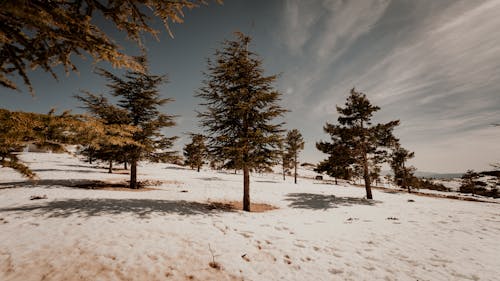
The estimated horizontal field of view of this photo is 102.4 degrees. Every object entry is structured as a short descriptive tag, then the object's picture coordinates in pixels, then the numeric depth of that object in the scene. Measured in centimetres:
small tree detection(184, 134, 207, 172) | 4549
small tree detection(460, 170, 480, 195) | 3507
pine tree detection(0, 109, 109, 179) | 260
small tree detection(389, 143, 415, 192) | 3509
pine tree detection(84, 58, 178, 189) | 1557
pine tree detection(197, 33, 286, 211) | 1138
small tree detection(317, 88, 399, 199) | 1780
